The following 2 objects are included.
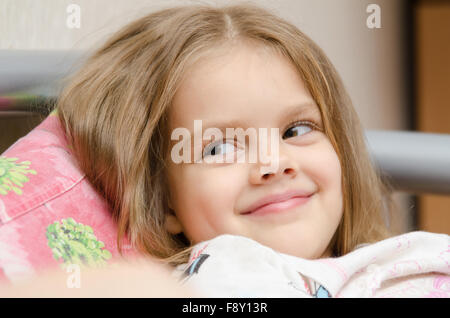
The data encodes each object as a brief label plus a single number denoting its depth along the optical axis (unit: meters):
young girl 0.61
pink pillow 0.57
